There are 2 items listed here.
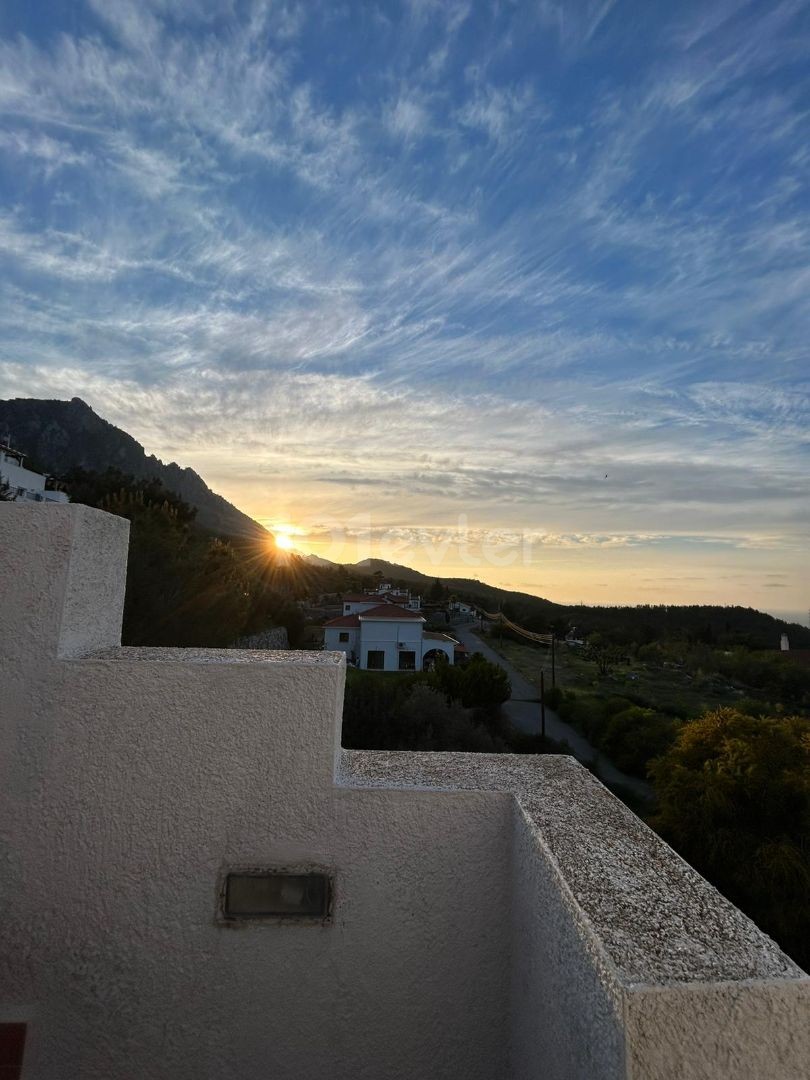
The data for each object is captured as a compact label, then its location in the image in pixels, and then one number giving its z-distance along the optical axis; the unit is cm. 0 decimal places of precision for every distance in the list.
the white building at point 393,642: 3008
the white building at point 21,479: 2615
